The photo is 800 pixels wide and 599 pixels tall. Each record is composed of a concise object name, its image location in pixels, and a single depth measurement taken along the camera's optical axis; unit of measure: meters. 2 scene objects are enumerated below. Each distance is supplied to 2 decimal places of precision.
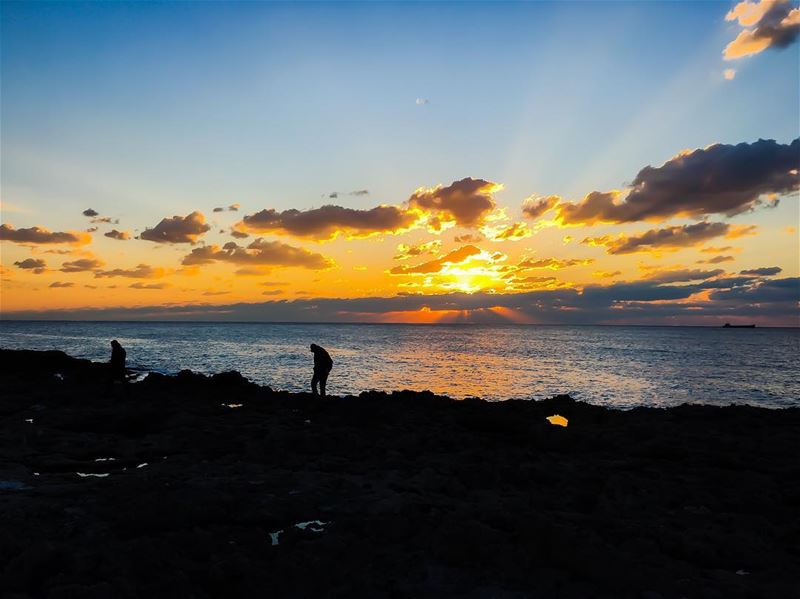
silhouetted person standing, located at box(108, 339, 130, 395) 24.09
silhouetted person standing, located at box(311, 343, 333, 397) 23.02
